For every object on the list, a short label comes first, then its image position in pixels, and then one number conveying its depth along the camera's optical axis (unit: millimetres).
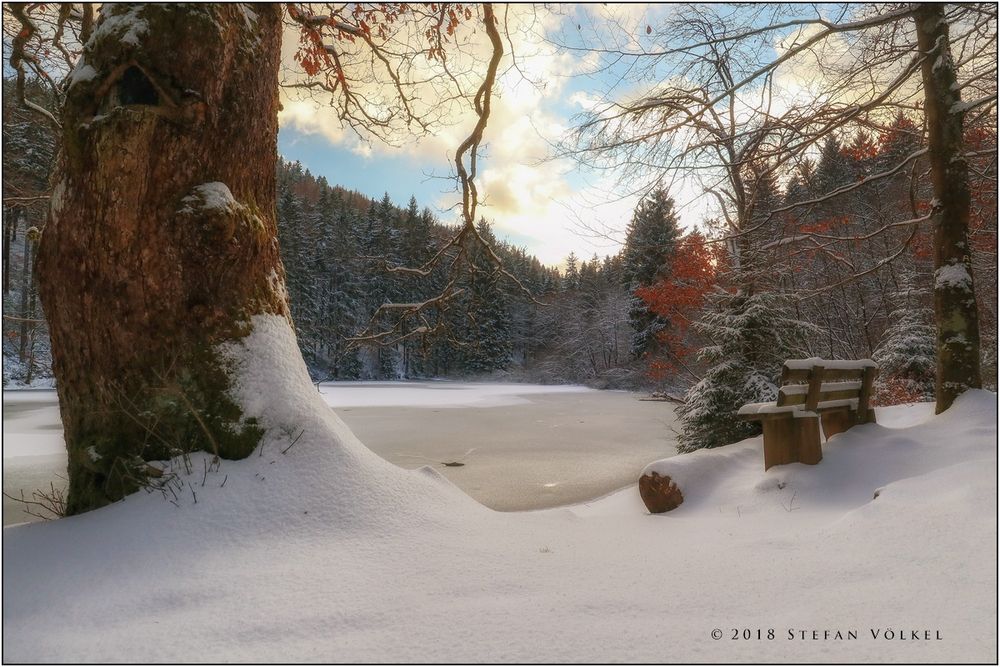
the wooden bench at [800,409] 4359
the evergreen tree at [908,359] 10383
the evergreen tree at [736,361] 7484
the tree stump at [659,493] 4770
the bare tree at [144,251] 3014
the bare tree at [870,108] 4621
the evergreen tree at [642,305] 27605
